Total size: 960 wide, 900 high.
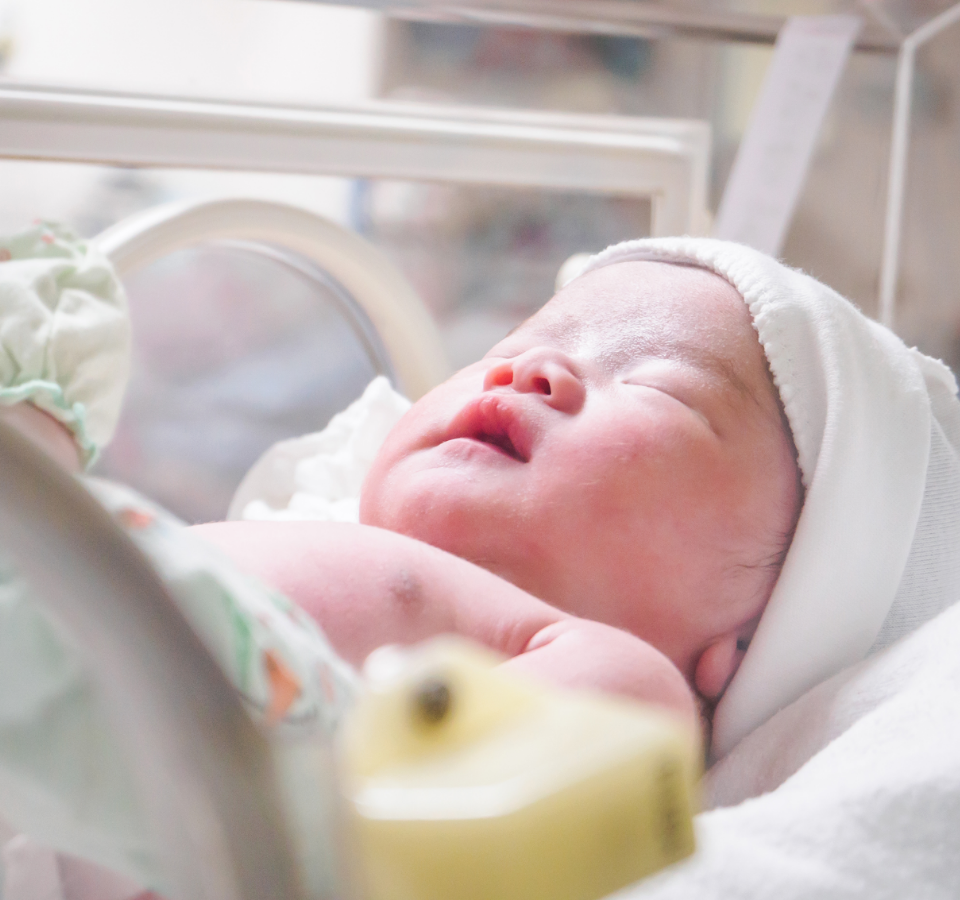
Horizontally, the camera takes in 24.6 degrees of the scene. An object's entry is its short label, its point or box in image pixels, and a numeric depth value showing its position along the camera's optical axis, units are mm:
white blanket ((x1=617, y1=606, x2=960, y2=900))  462
